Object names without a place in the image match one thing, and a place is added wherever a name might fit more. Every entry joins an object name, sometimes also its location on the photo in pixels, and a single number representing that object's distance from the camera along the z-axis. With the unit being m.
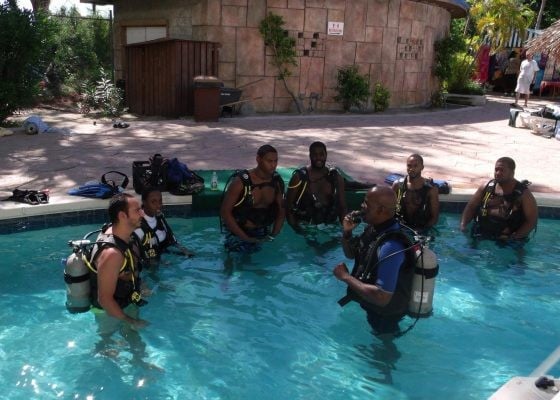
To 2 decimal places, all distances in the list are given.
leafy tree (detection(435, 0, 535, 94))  18.61
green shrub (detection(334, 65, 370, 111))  15.25
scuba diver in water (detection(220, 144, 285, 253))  5.47
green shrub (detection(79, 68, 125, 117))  14.16
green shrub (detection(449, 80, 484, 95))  20.41
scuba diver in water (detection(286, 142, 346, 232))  6.04
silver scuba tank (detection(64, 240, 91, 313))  3.77
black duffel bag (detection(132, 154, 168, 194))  6.93
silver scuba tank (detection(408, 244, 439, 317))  3.78
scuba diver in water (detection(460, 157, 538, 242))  6.02
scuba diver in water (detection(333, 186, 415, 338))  3.54
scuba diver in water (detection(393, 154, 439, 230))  6.18
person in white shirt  17.50
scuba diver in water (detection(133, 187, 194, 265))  4.97
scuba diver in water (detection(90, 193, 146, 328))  3.57
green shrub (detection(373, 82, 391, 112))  16.08
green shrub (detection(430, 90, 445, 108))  18.41
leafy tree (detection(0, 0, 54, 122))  11.09
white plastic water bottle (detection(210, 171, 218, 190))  7.19
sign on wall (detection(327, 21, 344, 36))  15.00
